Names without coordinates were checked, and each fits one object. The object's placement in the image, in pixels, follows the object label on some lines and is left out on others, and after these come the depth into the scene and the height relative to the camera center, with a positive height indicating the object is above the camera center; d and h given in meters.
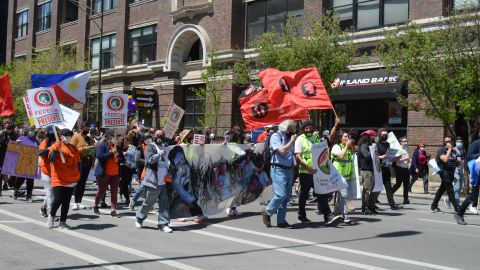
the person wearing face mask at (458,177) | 13.38 -0.52
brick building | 22.72 +5.82
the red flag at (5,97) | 15.50 +1.28
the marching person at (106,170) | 11.30 -0.48
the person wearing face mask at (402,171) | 13.49 -0.41
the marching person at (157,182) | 9.46 -0.59
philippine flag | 15.84 +1.73
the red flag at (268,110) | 11.05 +0.80
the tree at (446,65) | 16.41 +2.71
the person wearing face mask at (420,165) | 17.91 -0.33
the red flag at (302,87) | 10.87 +1.25
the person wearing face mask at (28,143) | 13.34 +0.00
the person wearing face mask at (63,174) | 9.18 -0.47
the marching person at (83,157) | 11.22 -0.24
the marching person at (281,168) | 9.65 -0.30
